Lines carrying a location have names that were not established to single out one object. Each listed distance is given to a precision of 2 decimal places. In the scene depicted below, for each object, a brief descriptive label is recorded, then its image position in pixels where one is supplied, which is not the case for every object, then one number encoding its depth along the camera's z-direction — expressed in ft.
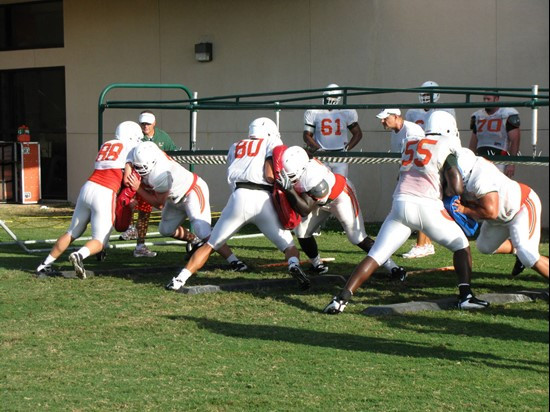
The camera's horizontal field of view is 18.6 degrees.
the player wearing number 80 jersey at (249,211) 50.67
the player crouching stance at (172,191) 54.47
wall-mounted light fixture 96.78
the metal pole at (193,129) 64.49
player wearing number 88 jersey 55.64
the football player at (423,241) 62.88
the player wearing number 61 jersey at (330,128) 70.40
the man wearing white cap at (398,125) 60.69
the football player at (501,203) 42.67
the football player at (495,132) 61.09
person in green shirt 65.75
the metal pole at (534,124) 45.45
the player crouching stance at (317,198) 48.93
